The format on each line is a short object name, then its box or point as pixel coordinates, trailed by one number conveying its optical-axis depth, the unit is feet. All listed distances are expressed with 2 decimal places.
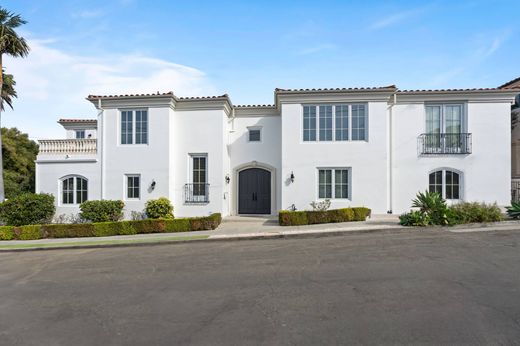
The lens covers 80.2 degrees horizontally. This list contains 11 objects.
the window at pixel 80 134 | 66.74
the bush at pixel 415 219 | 38.29
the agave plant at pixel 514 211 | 39.70
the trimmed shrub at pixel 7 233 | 43.88
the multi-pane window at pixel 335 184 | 49.34
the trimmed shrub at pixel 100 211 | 48.18
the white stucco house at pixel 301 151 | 48.73
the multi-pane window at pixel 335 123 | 49.21
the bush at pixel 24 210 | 47.67
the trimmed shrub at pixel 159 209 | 47.91
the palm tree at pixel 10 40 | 53.31
